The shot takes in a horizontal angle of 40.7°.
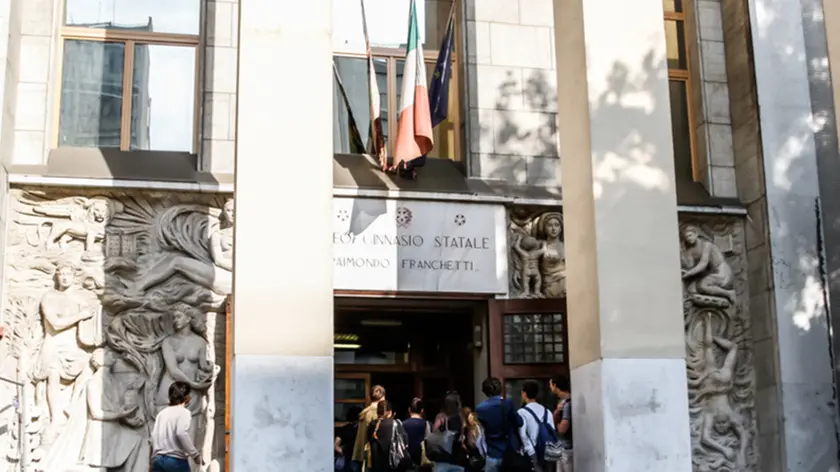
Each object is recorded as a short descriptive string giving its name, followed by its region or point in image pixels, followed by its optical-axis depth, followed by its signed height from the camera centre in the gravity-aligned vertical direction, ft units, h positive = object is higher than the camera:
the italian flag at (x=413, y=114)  44.91 +11.58
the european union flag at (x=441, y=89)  46.26 +12.92
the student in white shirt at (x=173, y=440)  33.76 -0.88
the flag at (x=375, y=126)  46.05 +11.38
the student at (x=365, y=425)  38.75 -0.56
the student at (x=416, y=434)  37.32 -0.85
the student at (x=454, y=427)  36.47 -0.62
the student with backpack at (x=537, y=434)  35.22 -0.83
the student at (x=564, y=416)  37.32 -0.31
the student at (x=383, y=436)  36.99 -0.90
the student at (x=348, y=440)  41.43 -1.17
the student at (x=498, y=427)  34.71 -0.61
